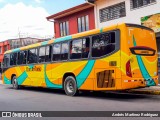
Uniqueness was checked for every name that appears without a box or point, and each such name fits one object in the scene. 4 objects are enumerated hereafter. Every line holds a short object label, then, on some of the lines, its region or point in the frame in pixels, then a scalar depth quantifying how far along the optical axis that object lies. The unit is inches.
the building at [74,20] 602.9
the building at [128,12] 459.0
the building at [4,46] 1360.7
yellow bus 283.5
